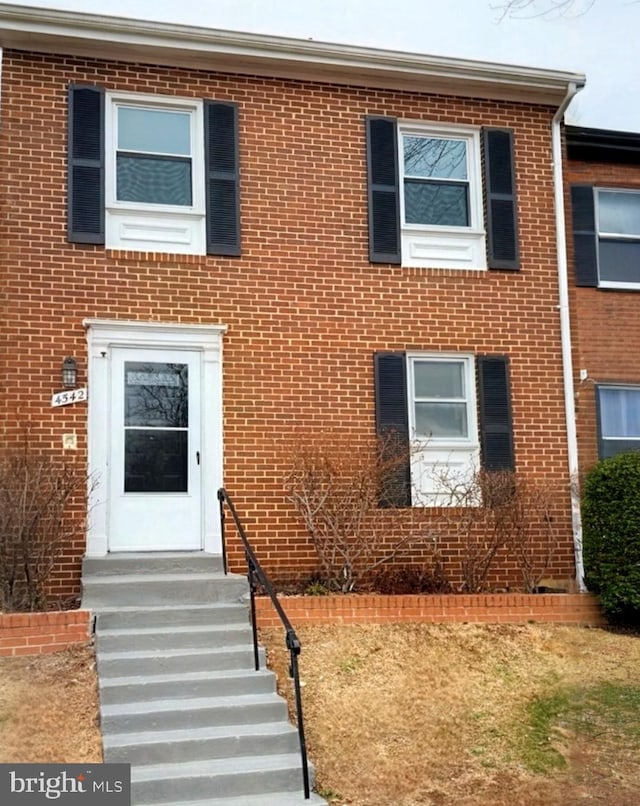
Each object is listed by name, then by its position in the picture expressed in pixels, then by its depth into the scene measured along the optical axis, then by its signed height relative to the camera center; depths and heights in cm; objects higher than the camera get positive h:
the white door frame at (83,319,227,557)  957 +96
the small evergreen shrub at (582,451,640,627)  951 -55
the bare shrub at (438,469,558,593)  1009 -36
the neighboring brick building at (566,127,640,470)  1166 +253
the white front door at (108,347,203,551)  970 +43
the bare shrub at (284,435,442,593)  953 -21
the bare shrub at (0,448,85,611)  837 -29
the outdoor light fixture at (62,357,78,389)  959 +122
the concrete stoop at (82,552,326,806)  631 -153
